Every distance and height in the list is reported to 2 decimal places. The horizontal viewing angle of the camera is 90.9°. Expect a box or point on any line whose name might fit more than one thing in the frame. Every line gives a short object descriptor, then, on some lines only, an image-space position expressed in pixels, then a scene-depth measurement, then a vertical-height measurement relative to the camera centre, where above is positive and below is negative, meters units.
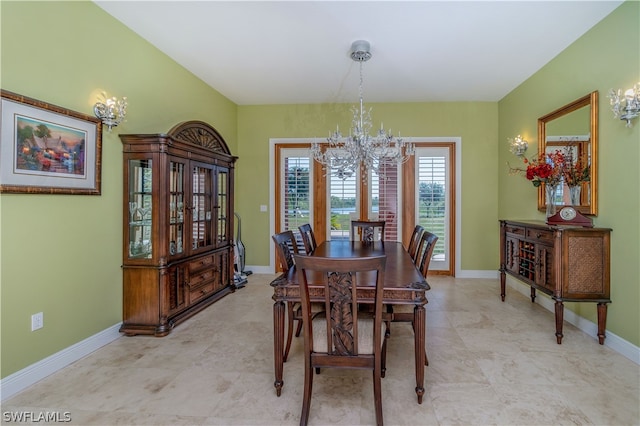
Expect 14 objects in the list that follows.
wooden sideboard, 2.70 -0.49
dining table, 1.84 -0.51
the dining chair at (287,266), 2.47 -0.45
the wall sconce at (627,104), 2.40 +0.85
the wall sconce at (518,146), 4.13 +0.88
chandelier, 3.21 +0.70
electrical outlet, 2.18 -0.77
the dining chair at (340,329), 1.57 -0.65
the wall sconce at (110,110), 2.62 +0.86
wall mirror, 2.88 +0.70
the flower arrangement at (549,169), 3.18 +0.44
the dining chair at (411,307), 2.28 -0.71
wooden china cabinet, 2.90 -0.18
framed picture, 1.98 +0.44
